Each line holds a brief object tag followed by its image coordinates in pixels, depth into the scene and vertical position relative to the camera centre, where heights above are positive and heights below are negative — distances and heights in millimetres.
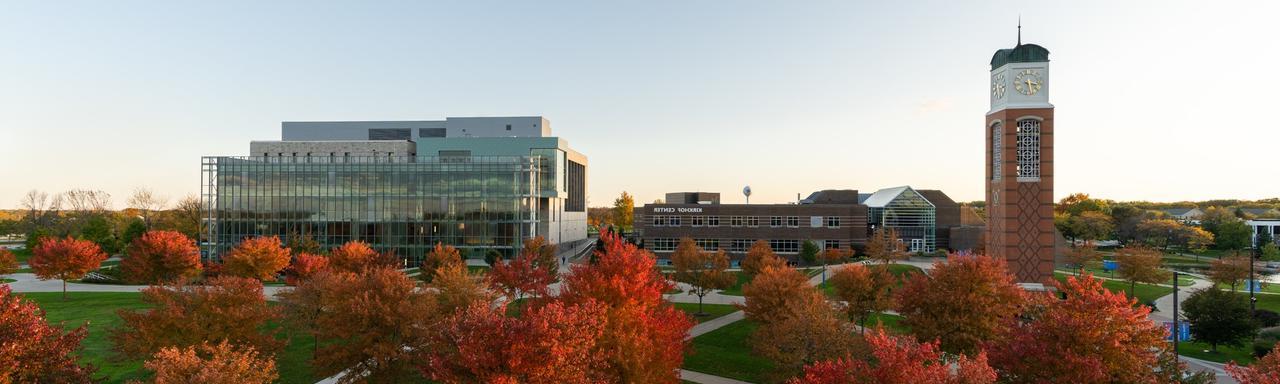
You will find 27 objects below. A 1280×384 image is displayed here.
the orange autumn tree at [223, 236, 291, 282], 41500 -4425
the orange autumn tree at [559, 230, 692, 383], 17641 -3926
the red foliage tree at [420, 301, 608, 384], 13570 -3532
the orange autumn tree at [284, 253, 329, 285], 38781 -4563
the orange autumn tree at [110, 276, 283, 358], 19125 -4008
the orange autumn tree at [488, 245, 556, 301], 34500 -4649
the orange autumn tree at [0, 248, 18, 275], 46781 -5263
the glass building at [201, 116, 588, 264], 69562 -360
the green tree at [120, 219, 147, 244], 70750 -3996
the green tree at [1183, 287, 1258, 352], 29197 -5983
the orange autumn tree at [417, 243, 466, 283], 45969 -4880
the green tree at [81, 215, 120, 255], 72012 -4574
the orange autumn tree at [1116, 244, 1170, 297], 44406 -5167
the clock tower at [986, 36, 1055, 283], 44094 +2563
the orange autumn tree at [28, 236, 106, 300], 42750 -4537
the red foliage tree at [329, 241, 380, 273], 41719 -4300
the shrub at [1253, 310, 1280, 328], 34719 -7029
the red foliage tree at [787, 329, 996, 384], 11500 -3445
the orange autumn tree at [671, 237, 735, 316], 40500 -5169
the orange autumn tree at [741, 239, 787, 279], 46875 -4917
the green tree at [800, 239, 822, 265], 66688 -5992
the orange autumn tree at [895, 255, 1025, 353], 22297 -4011
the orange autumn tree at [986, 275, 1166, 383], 15305 -3862
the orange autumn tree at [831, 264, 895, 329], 31781 -5155
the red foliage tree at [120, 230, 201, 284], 43750 -4514
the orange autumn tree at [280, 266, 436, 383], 18797 -4270
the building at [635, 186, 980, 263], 72062 -3028
